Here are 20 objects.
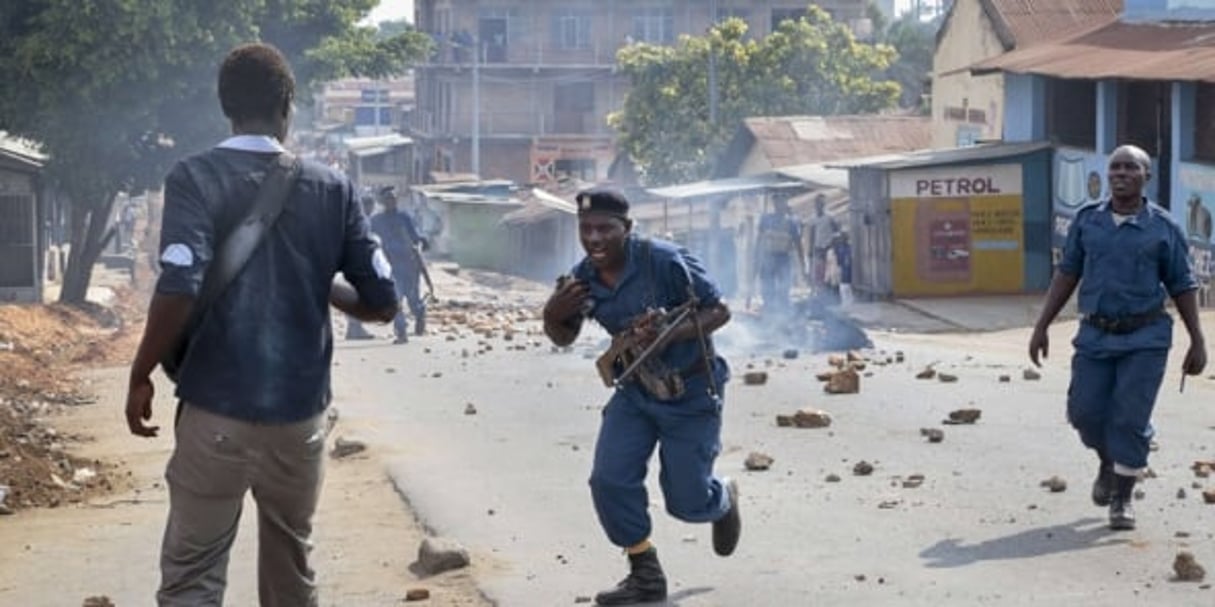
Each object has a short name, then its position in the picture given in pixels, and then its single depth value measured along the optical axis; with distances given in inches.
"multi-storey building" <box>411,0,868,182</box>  3157.0
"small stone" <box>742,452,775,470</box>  483.8
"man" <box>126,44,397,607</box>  250.5
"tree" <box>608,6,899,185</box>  2251.5
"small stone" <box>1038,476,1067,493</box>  434.9
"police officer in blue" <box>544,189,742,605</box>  328.5
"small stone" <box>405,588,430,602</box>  341.1
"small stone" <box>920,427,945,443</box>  526.6
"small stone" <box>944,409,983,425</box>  562.9
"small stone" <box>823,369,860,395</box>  653.9
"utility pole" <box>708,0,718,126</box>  2202.4
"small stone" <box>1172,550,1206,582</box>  337.7
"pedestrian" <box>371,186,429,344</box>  925.8
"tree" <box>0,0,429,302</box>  1238.9
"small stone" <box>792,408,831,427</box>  562.9
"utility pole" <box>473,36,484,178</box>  3061.0
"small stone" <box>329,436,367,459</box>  538.6
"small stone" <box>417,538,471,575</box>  362.0
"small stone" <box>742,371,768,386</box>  689.0
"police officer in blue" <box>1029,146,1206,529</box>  387.9
